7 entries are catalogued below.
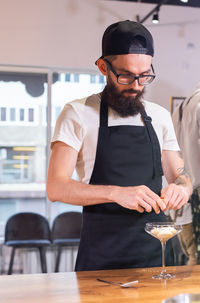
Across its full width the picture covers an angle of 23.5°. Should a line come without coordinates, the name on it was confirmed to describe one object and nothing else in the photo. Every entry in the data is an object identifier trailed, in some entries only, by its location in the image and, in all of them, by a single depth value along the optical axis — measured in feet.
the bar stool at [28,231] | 16.01
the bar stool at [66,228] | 16.54
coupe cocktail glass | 6.05
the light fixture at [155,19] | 15.58
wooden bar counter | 5.30
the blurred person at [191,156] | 10.56
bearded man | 6.95
